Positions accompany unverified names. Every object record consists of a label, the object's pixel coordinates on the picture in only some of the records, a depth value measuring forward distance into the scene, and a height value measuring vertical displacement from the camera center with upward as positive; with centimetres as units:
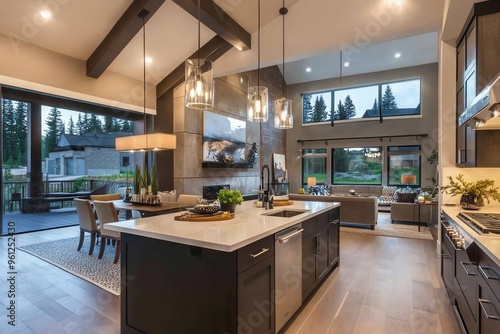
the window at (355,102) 1033 +244
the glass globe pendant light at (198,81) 285 +88
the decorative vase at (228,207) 268 -40
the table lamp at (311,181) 855 -46
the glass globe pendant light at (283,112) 380 +74
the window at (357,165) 1016 +4
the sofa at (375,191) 859 -88
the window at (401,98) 965 +241
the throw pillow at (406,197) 670 -76
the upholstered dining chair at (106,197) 485 -57
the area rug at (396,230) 557 -139
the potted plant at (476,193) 286 -28
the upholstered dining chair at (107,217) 369 -69
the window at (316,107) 1109 +239
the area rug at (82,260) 321 -131
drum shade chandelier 474 +43
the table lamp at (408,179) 770 -36
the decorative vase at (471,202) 283 -37
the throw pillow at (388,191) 898 -81
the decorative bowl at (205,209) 242 -38
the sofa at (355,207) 605 -92
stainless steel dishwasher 209 -87
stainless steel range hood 161 +38
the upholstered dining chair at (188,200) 464 -58
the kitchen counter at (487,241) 135 -42
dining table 386 -61
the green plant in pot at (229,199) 266 -32
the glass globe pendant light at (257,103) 356 +81
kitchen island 164 -72
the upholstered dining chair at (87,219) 397 -78
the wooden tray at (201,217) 229 -43
